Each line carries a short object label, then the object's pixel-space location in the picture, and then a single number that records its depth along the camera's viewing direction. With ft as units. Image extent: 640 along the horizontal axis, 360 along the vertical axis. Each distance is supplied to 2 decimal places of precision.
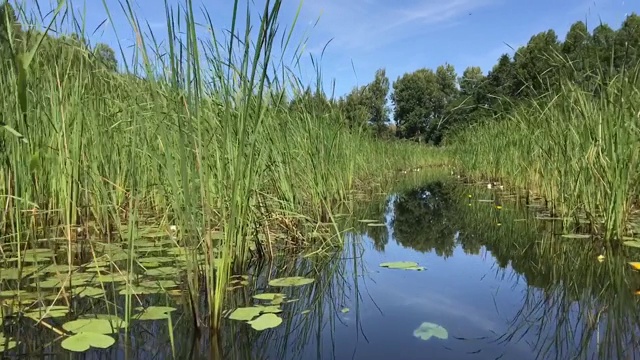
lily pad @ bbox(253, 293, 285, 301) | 5.67
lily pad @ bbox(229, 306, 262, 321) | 4.95
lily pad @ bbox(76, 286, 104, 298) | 5.41
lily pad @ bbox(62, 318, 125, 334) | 4.42
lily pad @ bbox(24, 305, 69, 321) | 4.69
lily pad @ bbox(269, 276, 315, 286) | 6.21
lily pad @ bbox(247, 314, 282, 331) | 4.75
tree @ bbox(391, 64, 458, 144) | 139.85
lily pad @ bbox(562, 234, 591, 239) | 9.04
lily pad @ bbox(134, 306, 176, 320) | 4.77
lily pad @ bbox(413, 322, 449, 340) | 4.81
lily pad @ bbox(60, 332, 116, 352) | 4.05
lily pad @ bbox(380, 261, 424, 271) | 7.52
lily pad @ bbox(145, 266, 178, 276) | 6.27
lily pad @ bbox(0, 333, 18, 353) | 4.03
